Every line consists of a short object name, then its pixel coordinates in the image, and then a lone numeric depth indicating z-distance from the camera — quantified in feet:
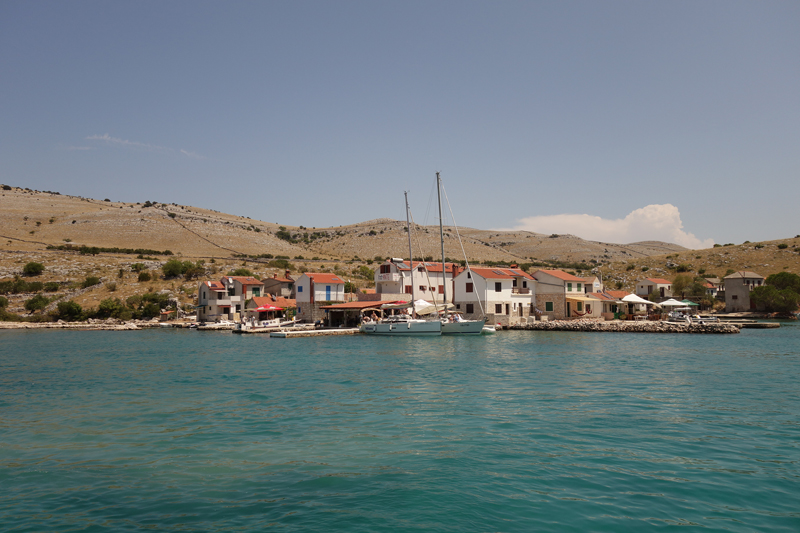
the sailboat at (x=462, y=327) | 162.09
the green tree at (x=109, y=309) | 235.61
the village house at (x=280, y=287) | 251.60
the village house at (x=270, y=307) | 224.74
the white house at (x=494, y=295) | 185.78
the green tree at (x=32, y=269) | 268.41
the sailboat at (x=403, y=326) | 163.32
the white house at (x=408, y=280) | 207.00
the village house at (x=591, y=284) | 214.07
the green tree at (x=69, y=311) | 231.30
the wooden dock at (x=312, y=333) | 167.22
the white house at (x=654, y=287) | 261.85
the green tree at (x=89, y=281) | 262.73
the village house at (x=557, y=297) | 195.83
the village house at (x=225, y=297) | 238.07
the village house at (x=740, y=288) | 236.79
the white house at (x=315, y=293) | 210.18
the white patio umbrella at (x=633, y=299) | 203.31
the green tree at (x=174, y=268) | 282.32
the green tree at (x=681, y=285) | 257.83
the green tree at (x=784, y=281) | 226.17
